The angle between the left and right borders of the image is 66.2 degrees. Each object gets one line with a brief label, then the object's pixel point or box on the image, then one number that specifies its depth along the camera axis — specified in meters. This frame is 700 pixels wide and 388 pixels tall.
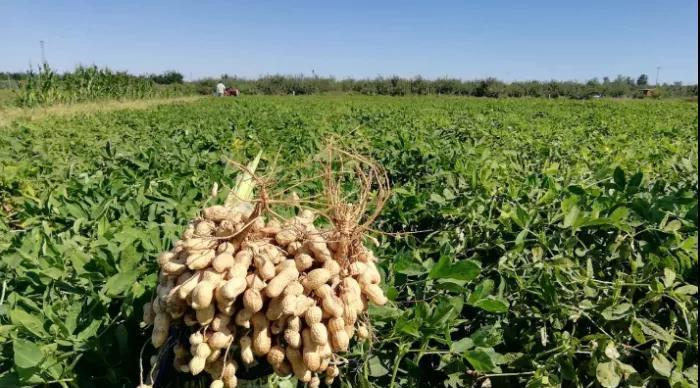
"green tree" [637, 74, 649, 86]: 99.07
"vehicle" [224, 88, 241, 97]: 48.08
